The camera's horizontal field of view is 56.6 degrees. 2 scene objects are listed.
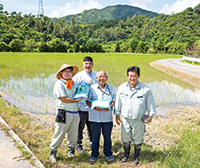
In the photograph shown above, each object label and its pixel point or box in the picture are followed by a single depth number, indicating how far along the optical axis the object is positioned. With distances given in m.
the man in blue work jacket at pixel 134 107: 3.11
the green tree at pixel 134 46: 60.81
